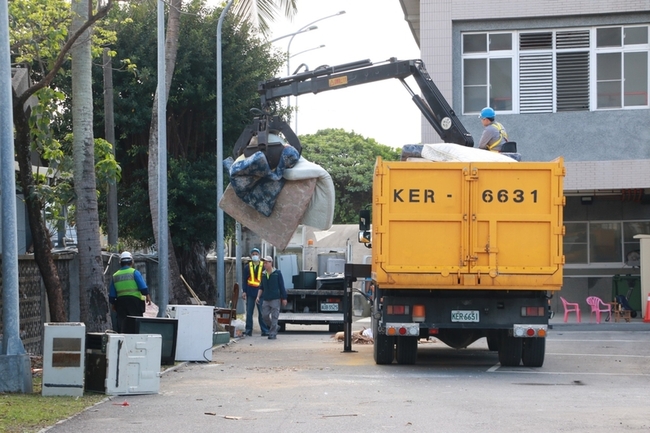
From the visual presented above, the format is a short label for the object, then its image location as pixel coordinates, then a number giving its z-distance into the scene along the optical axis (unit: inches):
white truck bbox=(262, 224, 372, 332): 1027.9
